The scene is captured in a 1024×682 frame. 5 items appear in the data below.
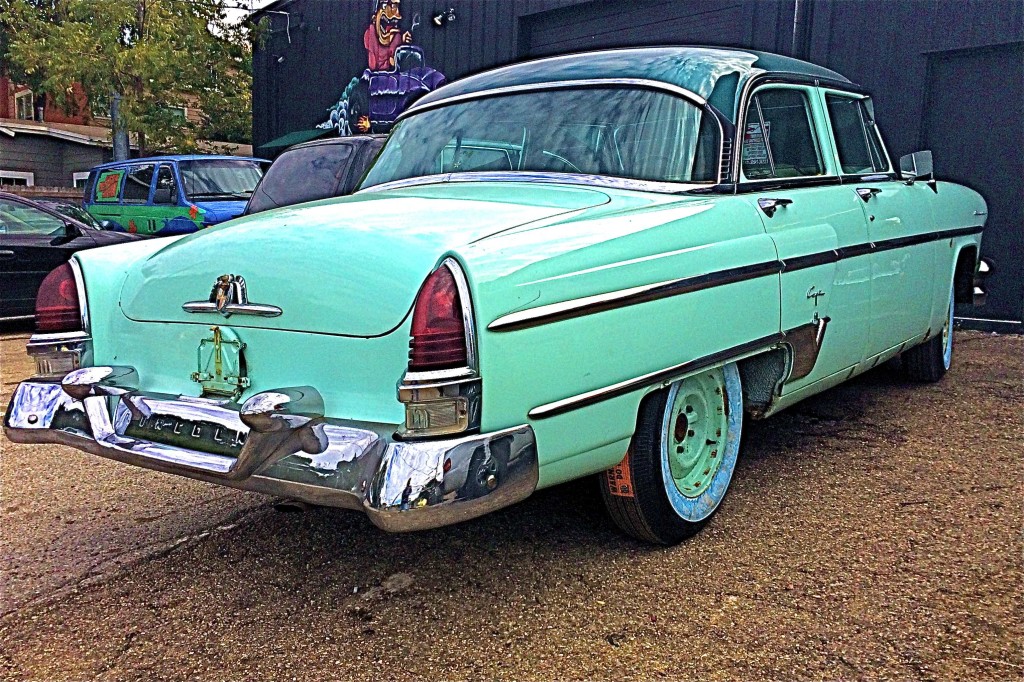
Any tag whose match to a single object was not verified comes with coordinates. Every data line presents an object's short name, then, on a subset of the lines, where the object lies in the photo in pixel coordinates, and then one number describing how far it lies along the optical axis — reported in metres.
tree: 18.23
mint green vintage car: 2.28
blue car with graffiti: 10.66
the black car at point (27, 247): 7.90
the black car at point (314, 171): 6.95
